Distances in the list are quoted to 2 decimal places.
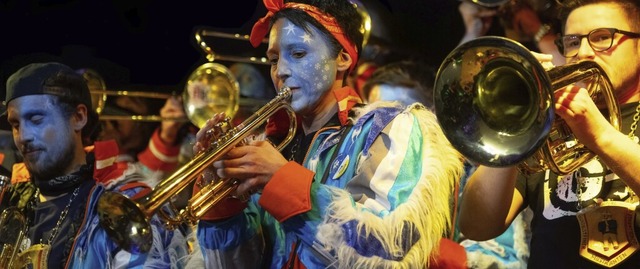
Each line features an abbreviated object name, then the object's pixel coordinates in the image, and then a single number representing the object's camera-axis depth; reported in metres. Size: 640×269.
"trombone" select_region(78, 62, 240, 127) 5.73
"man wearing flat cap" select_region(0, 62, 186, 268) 3.69
